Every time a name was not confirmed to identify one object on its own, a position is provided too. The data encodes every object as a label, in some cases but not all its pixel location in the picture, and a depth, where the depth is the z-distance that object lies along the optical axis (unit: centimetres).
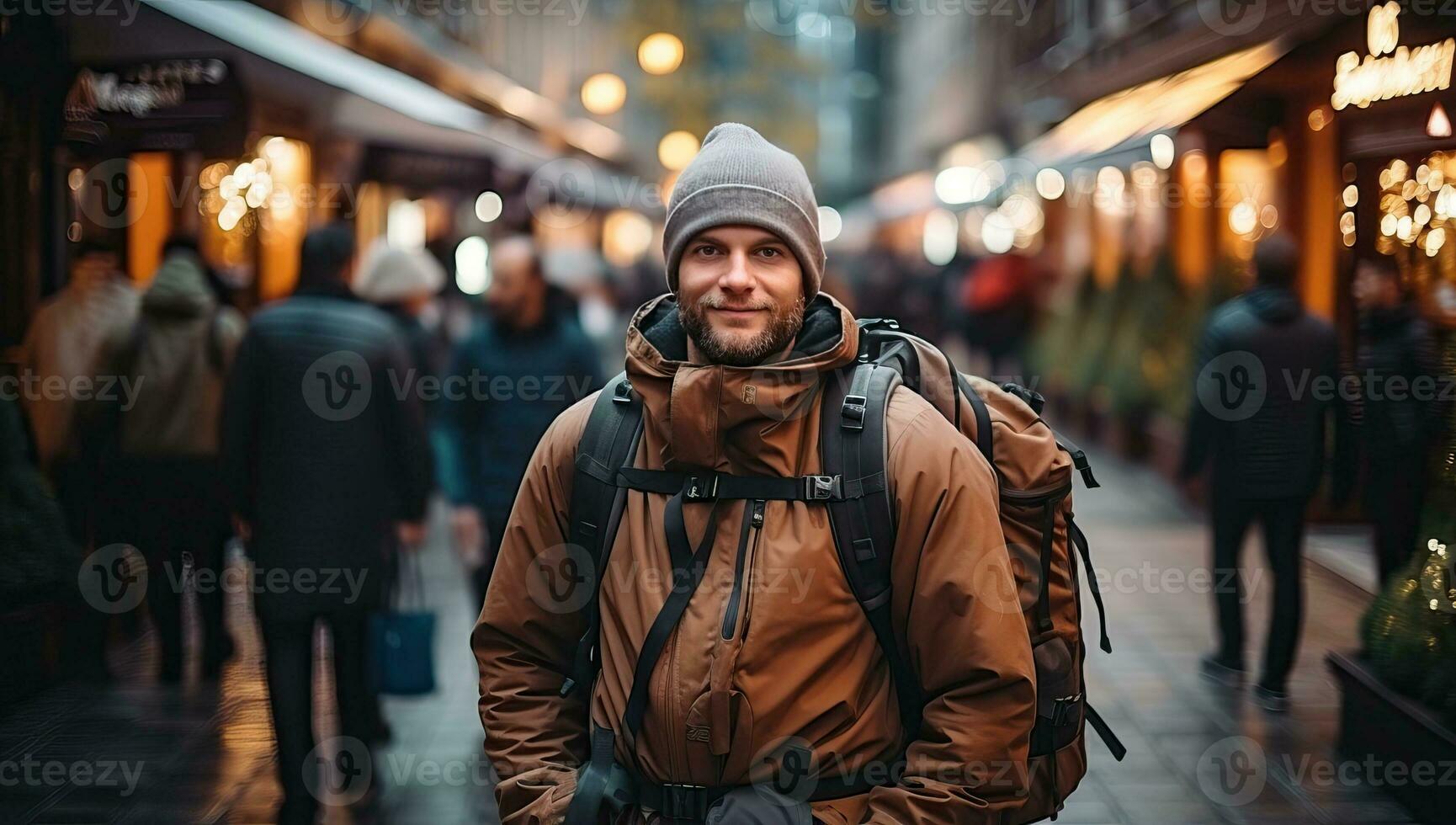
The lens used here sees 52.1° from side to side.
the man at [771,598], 245
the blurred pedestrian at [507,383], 636
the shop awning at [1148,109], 1116
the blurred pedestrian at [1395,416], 577
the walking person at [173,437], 702
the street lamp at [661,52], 1825
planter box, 513
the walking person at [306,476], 511
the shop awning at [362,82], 816
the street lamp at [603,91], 1945
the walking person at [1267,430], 689
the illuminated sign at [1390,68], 596
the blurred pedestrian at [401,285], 909
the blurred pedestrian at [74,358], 705
